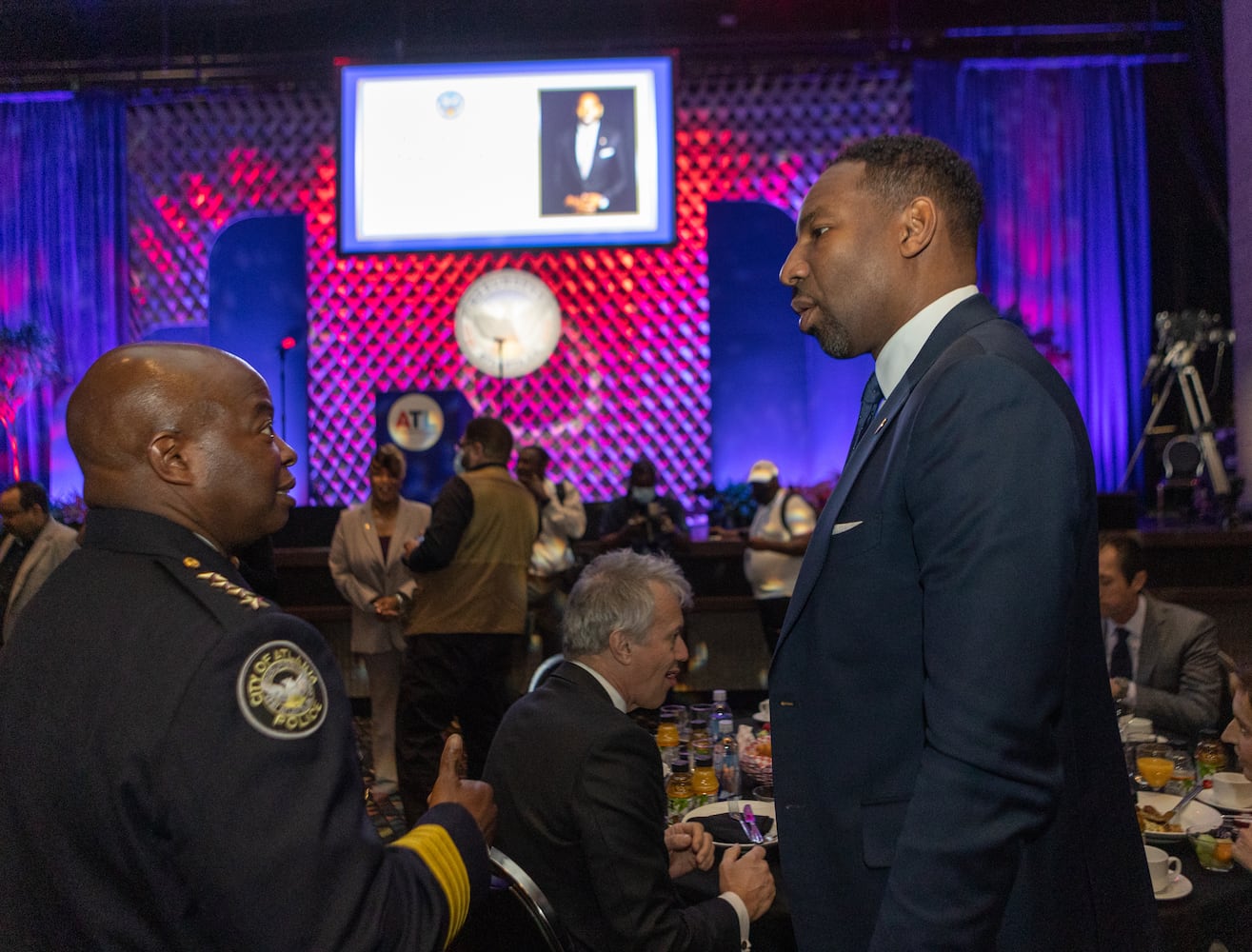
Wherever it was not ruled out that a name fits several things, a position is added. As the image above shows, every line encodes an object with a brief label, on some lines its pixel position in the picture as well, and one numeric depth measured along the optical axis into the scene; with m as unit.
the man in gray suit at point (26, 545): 3.25
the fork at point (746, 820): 1.46
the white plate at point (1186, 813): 1.44
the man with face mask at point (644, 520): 3.97
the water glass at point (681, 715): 1.99
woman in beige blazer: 3.31
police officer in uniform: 0.67
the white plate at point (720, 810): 1.58
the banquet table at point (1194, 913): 1.19
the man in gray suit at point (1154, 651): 2.00
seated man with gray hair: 1.16
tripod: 5.16
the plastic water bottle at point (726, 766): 1.71
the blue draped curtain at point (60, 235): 6.65
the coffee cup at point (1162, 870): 1.21
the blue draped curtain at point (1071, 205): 6.29
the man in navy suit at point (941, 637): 0.70
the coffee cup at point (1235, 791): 1.56
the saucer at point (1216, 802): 1.55
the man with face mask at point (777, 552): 3.58
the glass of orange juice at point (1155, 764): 1.61
